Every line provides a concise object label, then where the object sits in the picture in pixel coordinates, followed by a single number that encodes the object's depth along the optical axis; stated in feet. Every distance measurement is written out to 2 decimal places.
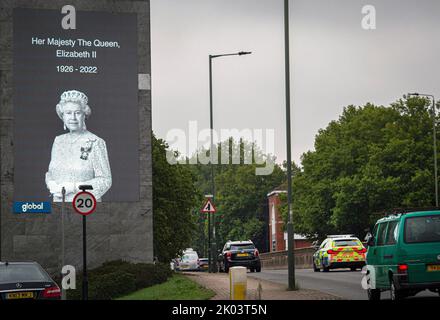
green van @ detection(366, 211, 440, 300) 65.00
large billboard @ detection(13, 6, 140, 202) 125.08
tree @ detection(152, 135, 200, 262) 153.38
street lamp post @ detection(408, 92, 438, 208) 222.24
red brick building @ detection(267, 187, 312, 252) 374.96
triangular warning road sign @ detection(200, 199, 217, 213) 152.56
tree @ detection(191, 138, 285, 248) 407.85
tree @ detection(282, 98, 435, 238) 244.83
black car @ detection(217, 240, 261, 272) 161.07
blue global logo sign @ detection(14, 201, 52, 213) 126.00
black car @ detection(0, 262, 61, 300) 65.26
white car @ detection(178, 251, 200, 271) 244.42
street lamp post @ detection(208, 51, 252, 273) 181.78
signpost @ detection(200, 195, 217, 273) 182.50
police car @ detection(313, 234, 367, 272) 136.77
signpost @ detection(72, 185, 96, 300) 80.64
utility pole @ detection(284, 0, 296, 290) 92.12
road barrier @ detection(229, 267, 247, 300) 65.51
